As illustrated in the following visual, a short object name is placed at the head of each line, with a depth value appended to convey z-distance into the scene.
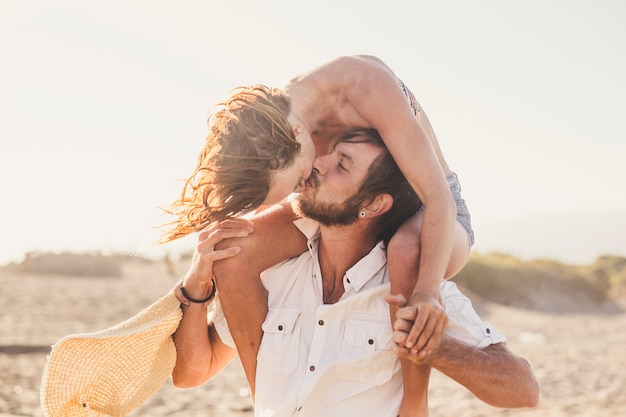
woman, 3.15
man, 3.00
